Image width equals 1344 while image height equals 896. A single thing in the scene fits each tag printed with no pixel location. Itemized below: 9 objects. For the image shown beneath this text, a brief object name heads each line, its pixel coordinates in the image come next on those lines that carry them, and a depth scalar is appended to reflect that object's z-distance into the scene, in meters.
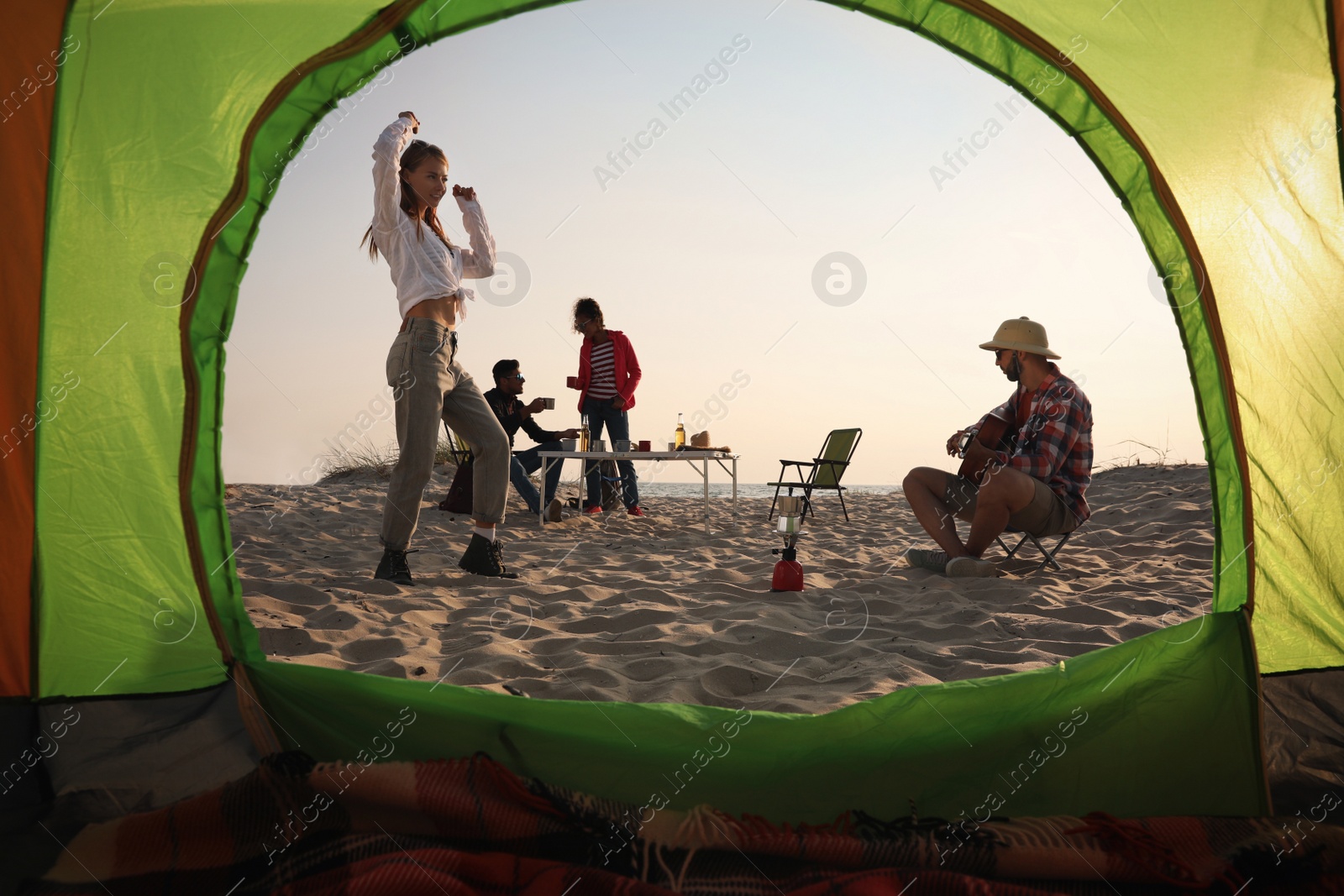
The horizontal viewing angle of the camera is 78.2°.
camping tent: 1.74
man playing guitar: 4.00
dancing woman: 3.48
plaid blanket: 1.35
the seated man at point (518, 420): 7.01
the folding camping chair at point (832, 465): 8.19
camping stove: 3.84
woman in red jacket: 7.22
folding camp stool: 4.30
